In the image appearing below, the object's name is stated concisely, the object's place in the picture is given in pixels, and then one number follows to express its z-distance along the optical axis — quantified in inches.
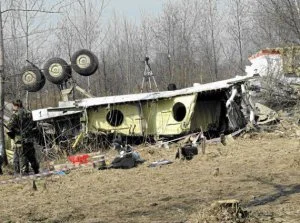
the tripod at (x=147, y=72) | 786.0
